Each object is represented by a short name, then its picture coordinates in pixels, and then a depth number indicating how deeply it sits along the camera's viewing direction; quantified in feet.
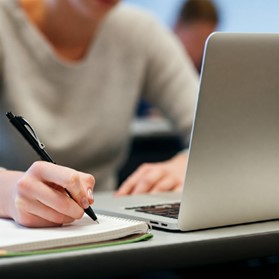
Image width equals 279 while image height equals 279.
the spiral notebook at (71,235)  3.41
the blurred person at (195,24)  15.10
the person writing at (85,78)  6.71
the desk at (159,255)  3.29
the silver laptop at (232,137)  3.68
